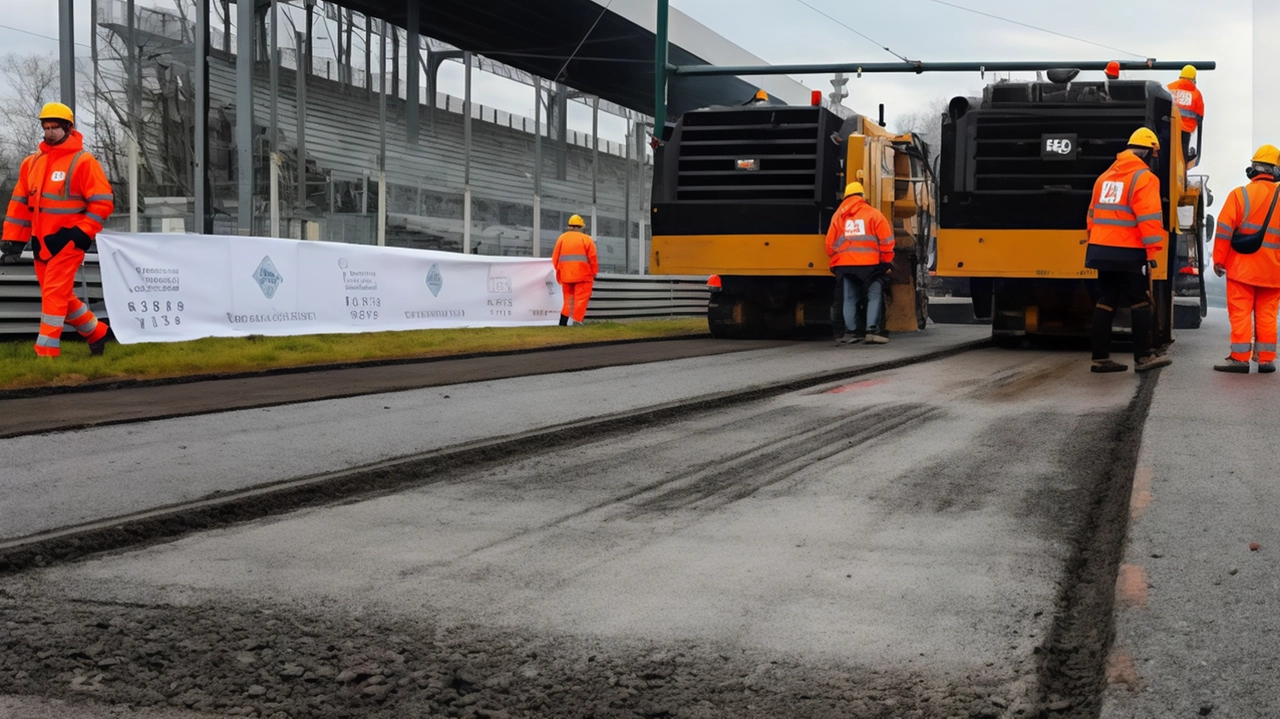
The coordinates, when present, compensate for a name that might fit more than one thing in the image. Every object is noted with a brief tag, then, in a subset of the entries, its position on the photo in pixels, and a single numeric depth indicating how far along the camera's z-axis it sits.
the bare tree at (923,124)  66.56
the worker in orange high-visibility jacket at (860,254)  15.50
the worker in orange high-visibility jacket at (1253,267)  11.01
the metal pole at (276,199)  19.59
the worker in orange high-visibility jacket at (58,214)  11.30
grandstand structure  20.36
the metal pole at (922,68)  26.75
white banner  13.13
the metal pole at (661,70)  25.19
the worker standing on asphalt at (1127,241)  10.98
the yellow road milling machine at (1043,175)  14.06
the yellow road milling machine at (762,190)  16.44
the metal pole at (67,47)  19.33
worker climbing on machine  16.83
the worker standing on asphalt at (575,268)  19.38
